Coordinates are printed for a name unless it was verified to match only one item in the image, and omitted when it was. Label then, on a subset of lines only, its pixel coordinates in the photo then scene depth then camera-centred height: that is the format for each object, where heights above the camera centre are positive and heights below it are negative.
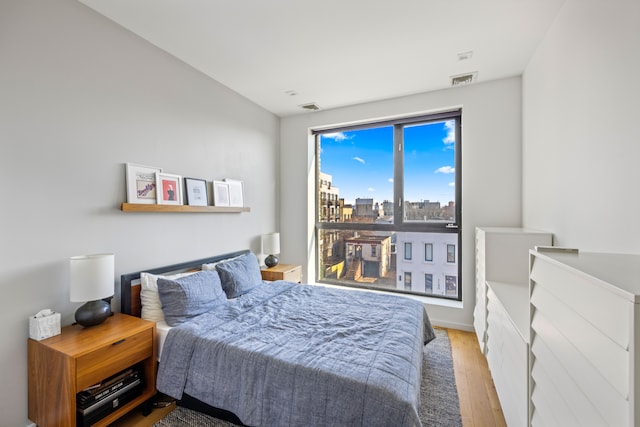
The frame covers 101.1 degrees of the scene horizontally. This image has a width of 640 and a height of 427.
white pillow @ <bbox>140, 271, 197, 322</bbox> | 2.09 -0.70
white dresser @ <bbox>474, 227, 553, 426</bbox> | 1.40 -0.65
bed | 1.33 -0.85
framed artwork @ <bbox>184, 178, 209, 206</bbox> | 2.66 +0.23
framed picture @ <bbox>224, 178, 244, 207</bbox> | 3.19 +0.26
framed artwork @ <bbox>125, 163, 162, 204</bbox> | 2.15 +0.26
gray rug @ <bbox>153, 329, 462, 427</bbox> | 1.76 -1.40
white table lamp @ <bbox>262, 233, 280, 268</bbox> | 3.59 -0.47
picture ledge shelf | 2.11 +0.05
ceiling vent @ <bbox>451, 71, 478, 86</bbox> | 2.87 +1.49
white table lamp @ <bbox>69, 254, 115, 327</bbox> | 1.67 -0.46
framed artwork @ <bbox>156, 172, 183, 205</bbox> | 2.36 +0.23
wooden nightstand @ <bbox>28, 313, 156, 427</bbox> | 1.46 -0.91
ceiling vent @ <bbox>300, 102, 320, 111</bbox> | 3.69 +1.52
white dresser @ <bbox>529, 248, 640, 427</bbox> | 0.60 -0.37
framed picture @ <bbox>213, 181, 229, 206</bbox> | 2.97 +0.23
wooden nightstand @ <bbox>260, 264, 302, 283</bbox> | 3.37 -0.79
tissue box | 1.61 -0.69
